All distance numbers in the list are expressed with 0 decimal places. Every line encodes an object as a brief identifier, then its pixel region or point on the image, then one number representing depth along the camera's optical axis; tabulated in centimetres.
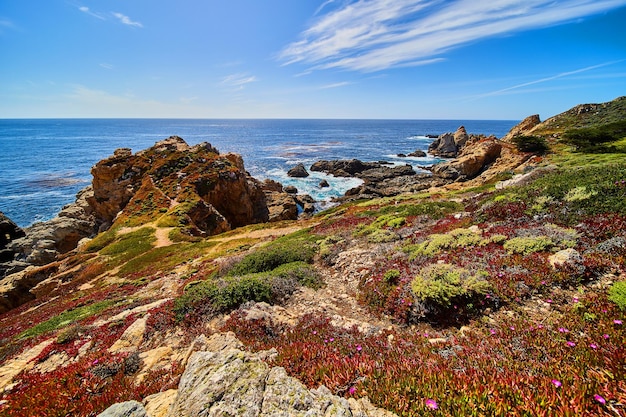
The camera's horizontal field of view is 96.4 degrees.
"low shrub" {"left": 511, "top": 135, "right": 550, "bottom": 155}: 4779
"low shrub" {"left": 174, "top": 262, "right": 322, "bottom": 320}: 998
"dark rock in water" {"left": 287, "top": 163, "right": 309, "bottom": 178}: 8900
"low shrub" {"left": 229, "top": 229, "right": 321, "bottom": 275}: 1534
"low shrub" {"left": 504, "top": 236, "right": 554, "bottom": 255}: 892
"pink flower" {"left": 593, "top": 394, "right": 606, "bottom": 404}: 358
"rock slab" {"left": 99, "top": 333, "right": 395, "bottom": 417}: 425
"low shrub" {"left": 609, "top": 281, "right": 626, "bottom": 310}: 572
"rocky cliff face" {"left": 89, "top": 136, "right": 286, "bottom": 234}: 4497
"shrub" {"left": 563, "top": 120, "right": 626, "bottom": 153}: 3694
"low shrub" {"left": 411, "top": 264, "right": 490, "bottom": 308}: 756
